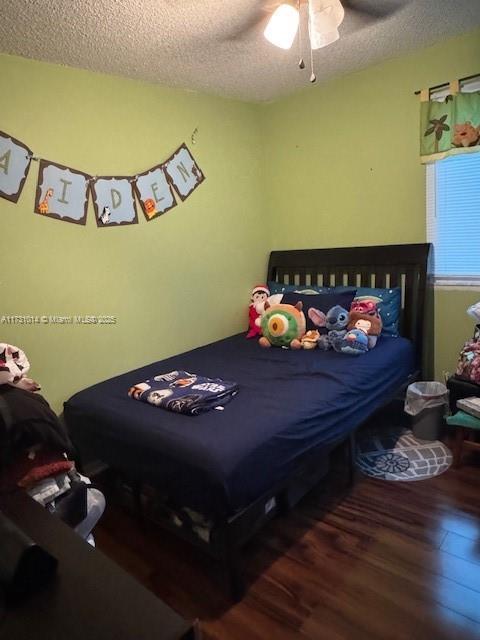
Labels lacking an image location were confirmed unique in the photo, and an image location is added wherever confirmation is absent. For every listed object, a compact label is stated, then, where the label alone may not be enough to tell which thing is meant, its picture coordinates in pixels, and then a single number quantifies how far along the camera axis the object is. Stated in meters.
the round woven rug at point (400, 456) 2.30
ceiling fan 1.70
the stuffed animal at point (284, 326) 2.76
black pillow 2.81
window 2.55
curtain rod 2.38
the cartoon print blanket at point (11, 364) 1.65
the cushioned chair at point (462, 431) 2.18
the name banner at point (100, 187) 2.09
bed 1.56
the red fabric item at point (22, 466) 1.38
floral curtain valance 2.40
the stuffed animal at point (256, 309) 3.12
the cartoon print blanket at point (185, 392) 1.87
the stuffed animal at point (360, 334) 2.50
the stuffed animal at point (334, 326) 2.62
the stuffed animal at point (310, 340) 2.70
